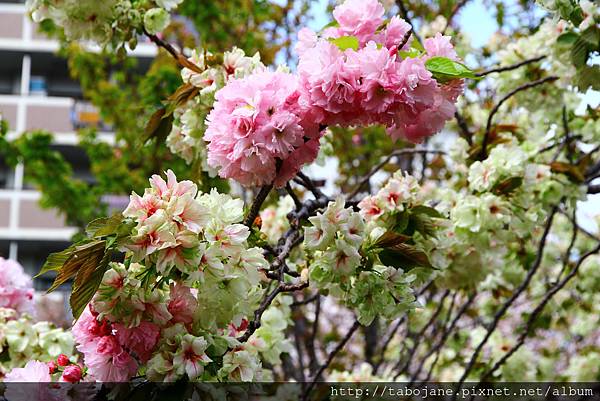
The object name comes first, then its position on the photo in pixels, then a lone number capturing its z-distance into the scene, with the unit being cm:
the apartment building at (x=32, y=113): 1491
